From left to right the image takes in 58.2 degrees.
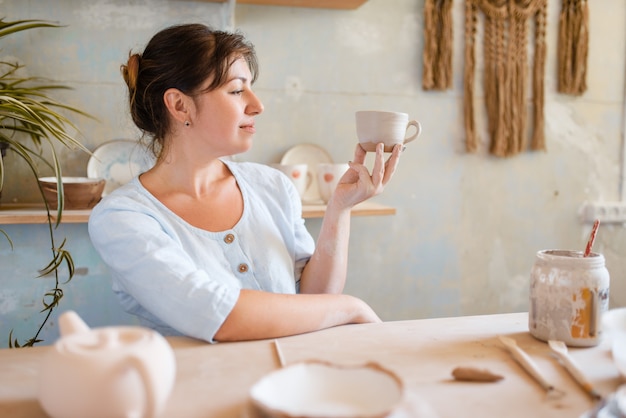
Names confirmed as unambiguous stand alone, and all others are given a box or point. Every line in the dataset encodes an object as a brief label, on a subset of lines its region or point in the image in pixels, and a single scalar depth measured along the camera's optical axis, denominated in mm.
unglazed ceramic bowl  720
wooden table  790
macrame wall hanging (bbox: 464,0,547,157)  2473
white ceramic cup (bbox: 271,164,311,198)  2127
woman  1166
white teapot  656
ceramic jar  992
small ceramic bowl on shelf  1882
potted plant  1594
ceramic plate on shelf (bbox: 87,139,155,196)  2123
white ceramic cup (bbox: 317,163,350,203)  2127
